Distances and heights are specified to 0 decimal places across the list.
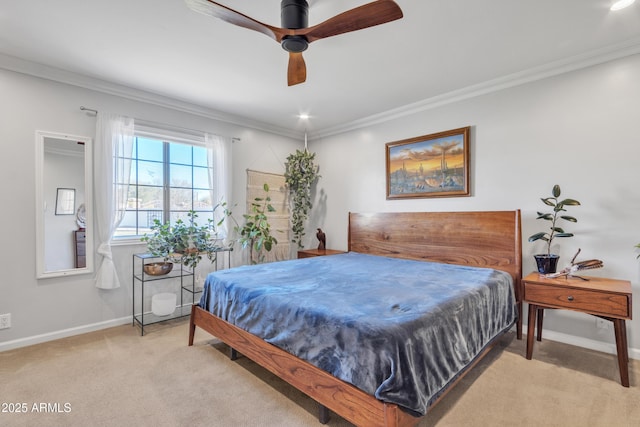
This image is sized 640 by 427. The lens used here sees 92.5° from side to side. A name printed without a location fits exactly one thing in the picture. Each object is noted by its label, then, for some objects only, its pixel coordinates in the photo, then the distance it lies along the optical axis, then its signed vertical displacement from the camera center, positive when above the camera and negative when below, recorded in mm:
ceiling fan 1634 +1092
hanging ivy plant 4922 +447
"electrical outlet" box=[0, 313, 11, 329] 2736 -998
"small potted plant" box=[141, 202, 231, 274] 3359 -362
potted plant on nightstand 2658 -153
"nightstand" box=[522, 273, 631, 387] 2146 -658
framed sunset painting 3529 +562
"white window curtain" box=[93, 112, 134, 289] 3234 +271
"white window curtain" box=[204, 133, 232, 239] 4133 +528
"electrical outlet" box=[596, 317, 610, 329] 2676 -984
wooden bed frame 1524 -502
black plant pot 2663 -450
